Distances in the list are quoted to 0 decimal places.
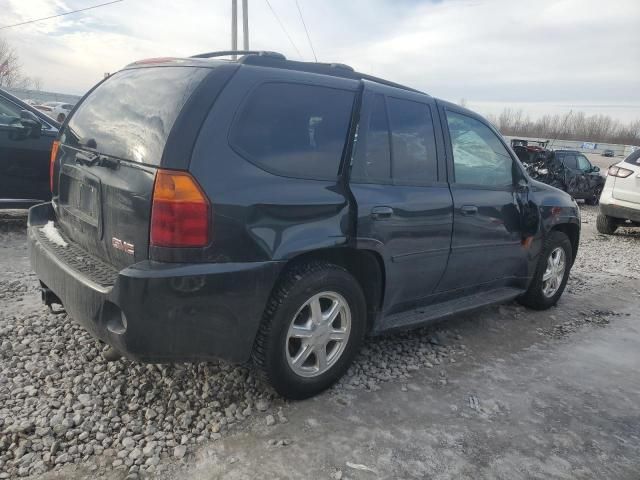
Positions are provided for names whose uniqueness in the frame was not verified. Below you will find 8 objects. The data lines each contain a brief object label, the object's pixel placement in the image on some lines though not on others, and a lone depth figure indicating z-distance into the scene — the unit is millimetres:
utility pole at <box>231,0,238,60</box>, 19750
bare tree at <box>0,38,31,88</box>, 43281
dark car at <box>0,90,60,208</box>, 5820
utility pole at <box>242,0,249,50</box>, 20172
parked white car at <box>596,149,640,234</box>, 8688
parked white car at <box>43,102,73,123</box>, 24447
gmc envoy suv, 2316
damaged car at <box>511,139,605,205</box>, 14656
